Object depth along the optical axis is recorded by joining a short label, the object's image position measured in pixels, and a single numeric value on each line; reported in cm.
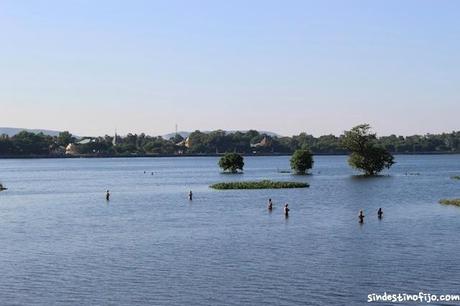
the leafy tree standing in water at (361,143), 19625
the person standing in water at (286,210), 9794
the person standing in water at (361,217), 8844
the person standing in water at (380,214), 9340
